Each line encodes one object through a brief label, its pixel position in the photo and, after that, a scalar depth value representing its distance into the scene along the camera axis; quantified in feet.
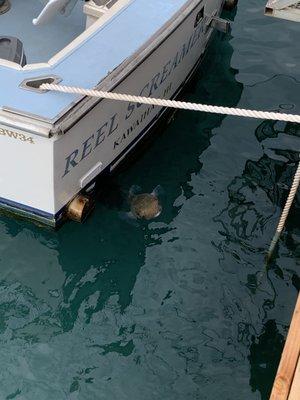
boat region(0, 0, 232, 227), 15.64
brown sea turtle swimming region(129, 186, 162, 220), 19.65
